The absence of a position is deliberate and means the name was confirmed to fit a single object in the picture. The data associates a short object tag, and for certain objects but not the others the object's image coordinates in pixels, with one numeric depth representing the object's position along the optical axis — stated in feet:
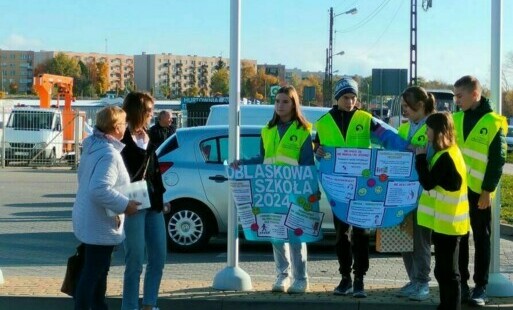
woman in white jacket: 21.74
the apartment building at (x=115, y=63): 506.48
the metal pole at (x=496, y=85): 26.68
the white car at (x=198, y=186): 38.27
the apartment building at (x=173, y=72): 441.68
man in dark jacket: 47.47
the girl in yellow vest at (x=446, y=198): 23.72
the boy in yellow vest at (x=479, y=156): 25.21
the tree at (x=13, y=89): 518.29
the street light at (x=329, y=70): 199.41
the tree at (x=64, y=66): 386.89
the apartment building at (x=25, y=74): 637.71
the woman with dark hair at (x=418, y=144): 26.32
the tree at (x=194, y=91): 380.17
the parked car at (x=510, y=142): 163.00
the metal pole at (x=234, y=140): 27.66
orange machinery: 106.42
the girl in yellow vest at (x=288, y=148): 26.71
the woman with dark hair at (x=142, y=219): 23.31
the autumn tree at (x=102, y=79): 390.83
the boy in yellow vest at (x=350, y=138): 26.43
